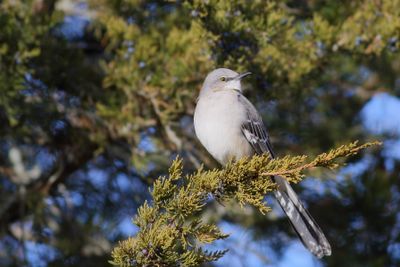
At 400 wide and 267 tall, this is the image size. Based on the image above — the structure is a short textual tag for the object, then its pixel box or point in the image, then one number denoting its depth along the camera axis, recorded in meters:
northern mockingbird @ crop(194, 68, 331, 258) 9.60
